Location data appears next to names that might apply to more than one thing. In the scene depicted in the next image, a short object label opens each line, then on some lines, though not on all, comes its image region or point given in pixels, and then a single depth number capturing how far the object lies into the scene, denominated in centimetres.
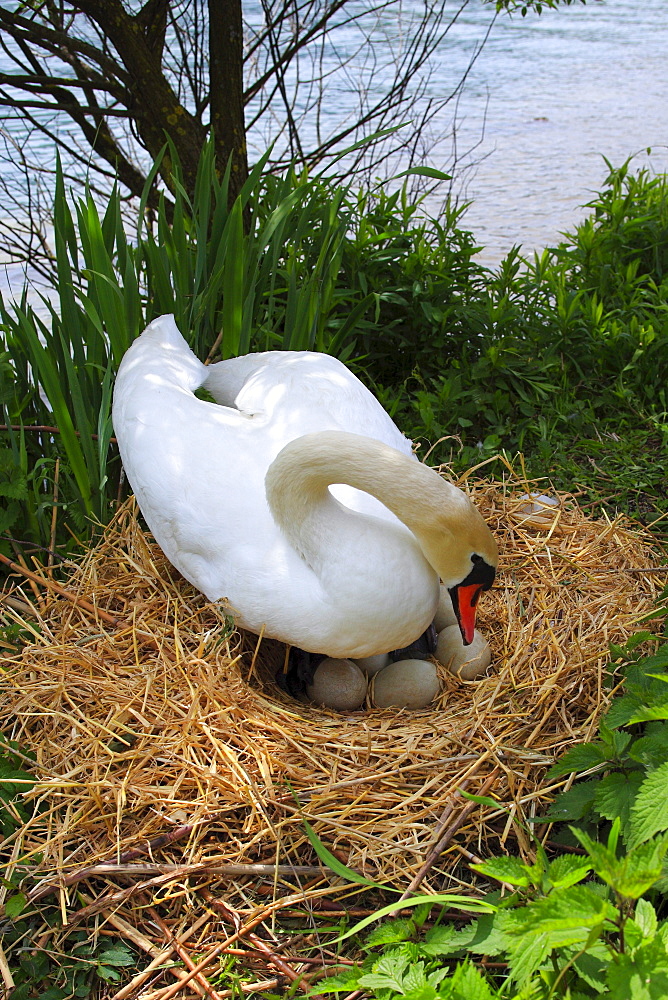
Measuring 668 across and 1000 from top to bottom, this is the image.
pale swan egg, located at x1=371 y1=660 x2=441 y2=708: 241
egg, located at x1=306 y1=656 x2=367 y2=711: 243
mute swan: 217
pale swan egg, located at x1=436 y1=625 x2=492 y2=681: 248
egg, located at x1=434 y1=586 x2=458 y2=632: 268
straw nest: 198
